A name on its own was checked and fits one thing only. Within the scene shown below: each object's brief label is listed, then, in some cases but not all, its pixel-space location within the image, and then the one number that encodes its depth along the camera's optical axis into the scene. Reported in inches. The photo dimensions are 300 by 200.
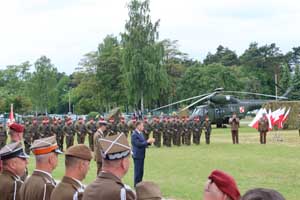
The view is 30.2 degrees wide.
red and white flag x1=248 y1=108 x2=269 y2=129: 1164.5
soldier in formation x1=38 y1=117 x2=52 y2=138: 982.4
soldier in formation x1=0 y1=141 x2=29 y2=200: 209.8
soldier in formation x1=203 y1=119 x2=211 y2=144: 1105.4
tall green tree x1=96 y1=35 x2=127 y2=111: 2691.9
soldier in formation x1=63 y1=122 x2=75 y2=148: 997.8
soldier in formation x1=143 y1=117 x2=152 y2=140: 1080.2
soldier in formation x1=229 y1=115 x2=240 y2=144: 1081.6
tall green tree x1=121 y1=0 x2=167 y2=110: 2241.6
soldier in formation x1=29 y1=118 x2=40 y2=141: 976.9
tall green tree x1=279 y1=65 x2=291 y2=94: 3056.1
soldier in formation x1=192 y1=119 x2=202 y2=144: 1120.8
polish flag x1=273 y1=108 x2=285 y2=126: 1205.0
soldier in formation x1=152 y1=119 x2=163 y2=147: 1084.5
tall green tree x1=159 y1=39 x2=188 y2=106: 2837.1
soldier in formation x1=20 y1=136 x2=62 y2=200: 193.0
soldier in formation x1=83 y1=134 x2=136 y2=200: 158.1
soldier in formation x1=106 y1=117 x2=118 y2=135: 1032.2
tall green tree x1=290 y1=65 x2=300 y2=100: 2445.9
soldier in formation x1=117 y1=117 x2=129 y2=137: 1055.4
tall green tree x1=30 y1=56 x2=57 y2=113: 3319.4
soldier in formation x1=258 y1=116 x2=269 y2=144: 1096.2
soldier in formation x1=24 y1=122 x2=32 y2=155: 971.9
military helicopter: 1600.1
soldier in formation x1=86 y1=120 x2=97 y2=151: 1013.8
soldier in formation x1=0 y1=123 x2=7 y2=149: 978.3
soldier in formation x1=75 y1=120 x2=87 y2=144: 1015.6
